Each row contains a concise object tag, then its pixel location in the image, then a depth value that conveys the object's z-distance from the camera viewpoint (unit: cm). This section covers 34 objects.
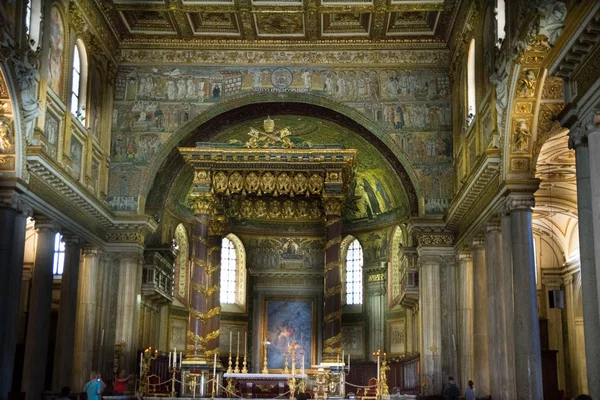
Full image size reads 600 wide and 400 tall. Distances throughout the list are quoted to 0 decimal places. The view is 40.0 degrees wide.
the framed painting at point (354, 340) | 3591
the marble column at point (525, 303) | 1850
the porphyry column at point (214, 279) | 2514
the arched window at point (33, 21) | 2097
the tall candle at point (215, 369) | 2319
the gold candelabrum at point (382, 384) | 2429
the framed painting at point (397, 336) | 3356
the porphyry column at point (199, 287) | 2500
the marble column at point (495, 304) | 2100
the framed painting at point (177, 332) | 3328
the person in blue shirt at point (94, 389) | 1917
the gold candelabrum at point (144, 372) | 2389
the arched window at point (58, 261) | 3176
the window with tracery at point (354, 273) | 3766
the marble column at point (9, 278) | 1931
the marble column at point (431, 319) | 2670
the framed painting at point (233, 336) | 3644
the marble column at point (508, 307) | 1989
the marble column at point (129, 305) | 2725
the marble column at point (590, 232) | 1345
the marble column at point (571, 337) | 3095
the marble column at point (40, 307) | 2177
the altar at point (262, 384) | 2417
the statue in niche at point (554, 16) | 1443
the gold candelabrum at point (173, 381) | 2270
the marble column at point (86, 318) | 2562
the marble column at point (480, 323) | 2384
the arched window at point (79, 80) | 2536
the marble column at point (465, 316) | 2575
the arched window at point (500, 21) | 2081
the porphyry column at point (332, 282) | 2506
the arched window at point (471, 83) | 2503
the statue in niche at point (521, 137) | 1936
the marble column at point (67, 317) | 2402
